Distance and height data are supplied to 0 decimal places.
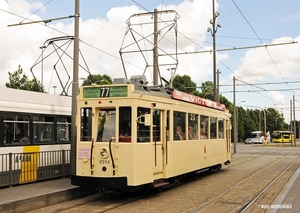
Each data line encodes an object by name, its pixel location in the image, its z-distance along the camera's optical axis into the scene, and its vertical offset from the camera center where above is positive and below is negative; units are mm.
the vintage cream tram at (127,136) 10000 -175
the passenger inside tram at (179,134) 12055 -127
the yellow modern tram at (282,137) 78312 -1508
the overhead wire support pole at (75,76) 12047 +1671
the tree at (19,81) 40406 +4977
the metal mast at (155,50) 18630 +3254
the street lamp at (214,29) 24331 +6305
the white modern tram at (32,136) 11328 -169
